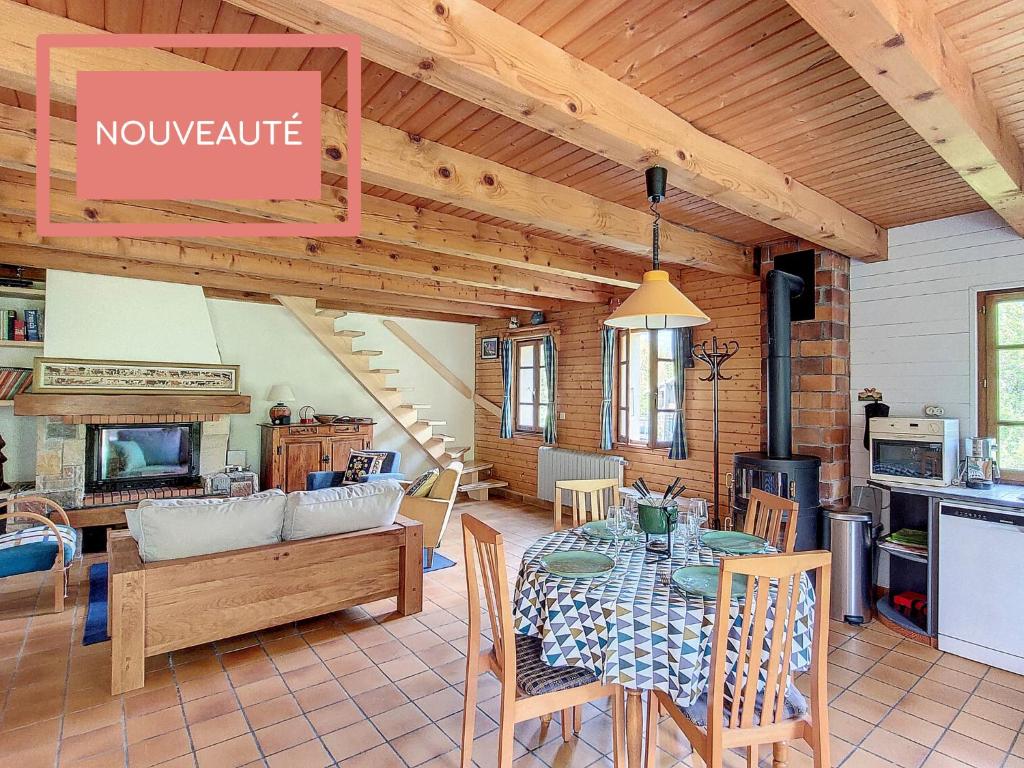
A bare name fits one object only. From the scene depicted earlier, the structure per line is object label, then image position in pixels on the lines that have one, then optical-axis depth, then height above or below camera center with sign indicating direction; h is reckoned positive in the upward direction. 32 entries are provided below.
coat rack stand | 4.70 +0.31
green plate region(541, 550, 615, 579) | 2.10 -0.66
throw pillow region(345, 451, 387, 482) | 5.84 -0.74
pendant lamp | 2.37 +0.42
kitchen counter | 3.02 -0.56
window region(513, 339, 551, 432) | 7.38 +0.10
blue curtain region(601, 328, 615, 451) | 6.11 +0.13
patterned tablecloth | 1.82 -0.79
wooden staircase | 6.39 +0.23
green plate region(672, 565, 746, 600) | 1.92 -0.67
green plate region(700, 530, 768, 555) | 2.43 -0.66
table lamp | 6.32 -0.07
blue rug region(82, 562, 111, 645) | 3.32 -1.43
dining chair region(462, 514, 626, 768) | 1.91 -1.00
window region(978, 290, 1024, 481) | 3.47 +0.13
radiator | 6.09 -0.82
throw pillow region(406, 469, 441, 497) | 4.98 -0.81
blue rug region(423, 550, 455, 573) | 4.61 -1.43
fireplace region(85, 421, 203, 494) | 5.29 -0.61
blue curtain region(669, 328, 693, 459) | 5.32 +0.23
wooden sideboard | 6.17 -0.64
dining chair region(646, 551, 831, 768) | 1.67 -0.88
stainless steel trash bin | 3.64 -1.11
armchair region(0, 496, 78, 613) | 3.53 -1.02
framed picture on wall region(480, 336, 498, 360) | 7.94 +0.66
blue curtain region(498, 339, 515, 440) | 7.55 -0.01
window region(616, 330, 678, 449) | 5.66 +0.06
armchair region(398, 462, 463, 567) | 4.82 -0.98
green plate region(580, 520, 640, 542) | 2.54 -0.64
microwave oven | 3.41 -0.35
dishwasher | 2.99 -1.03
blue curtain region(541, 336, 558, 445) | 6.93 -0.05
